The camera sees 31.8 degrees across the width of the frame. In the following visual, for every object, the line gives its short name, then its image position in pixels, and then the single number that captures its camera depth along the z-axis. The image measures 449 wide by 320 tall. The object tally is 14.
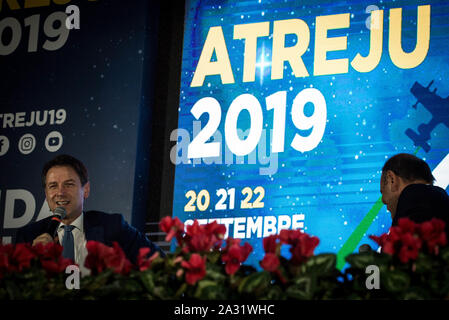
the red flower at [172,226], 2.13
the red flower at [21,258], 2.16
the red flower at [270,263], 1.91
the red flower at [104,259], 2.03
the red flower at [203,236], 2.05
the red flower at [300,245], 1.94
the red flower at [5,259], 2.14
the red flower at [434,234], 1.90
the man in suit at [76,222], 3.70
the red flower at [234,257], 1.96
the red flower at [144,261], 2.04
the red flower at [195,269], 1.93
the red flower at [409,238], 1.88
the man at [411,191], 3.05
